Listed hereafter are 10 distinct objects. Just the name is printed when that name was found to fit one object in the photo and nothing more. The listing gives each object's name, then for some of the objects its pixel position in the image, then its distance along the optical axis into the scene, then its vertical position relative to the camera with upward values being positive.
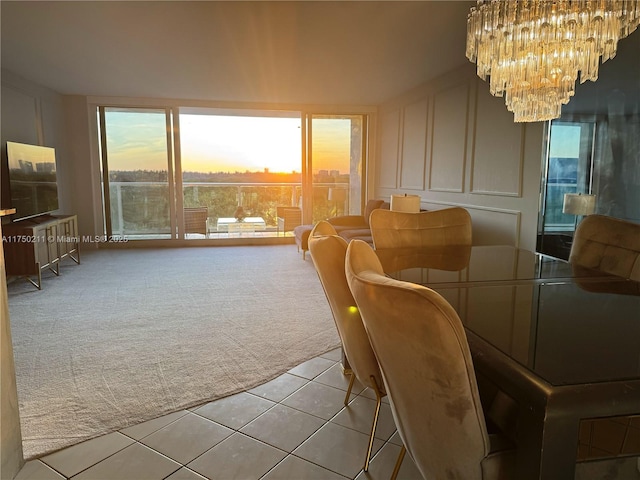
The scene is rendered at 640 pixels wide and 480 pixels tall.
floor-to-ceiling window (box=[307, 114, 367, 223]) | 7.57 +0.43
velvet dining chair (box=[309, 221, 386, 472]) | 1.59 -0.49
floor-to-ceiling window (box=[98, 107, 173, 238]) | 7.02 +0.24
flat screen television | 4.61 +0.07
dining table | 0.92 -0.42
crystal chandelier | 1.89 +0.68
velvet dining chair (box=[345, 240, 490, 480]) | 0.93 -0.44
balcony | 7.20 -0.33
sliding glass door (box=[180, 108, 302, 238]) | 7.58 +0.37
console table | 4.33 -0.66
